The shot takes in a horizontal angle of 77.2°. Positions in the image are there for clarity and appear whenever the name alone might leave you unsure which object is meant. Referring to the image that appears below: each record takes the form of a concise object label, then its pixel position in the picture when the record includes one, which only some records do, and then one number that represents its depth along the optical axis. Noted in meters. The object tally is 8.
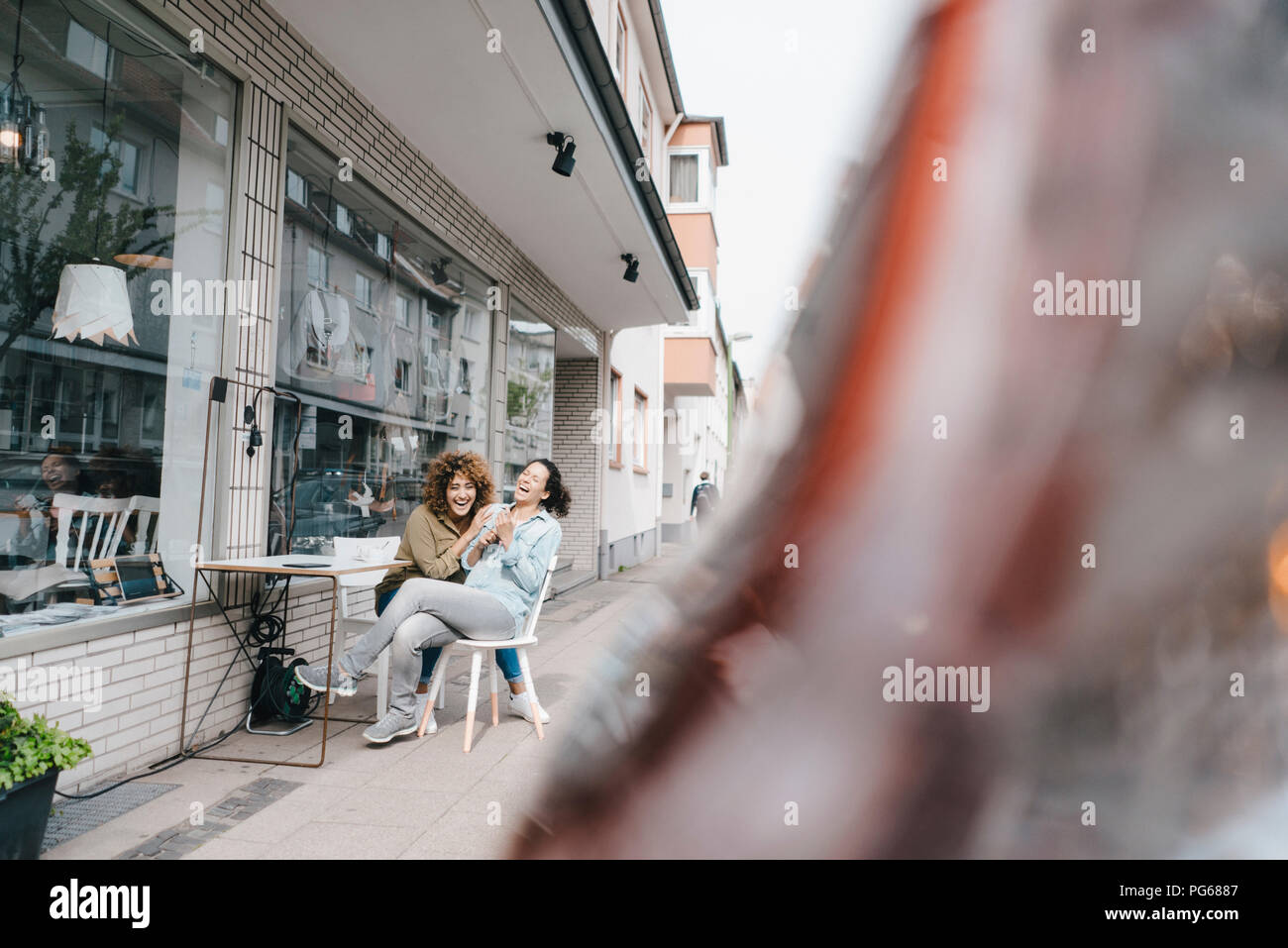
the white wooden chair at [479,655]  4.25
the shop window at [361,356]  4.92
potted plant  2.46
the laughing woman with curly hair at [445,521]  4.72
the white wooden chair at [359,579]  5.20
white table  3.76
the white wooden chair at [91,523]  3.62
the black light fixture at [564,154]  5.53
